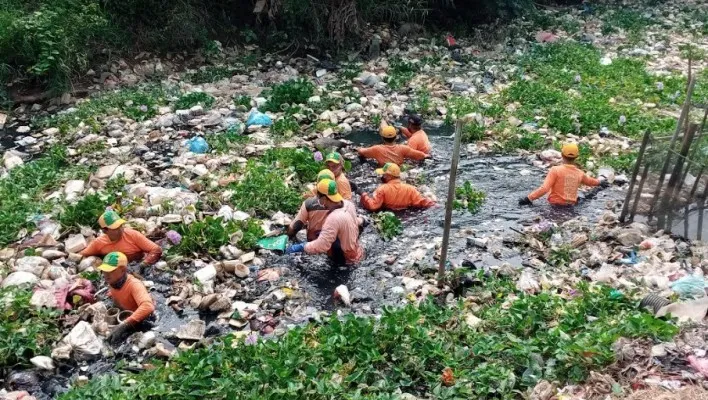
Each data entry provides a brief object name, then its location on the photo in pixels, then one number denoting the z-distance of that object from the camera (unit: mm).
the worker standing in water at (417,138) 8406
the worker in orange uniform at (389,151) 8117
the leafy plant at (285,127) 8842
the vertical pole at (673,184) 5469
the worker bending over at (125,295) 4887
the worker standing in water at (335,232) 5805
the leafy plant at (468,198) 7184
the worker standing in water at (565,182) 6980
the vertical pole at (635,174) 5840
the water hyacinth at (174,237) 6008
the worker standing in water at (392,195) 7070
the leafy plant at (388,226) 6660
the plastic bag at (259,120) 9102
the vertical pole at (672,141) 5512
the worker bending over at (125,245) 5658
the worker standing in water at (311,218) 6086
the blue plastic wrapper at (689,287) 4527
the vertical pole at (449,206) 4637
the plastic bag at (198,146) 8125
